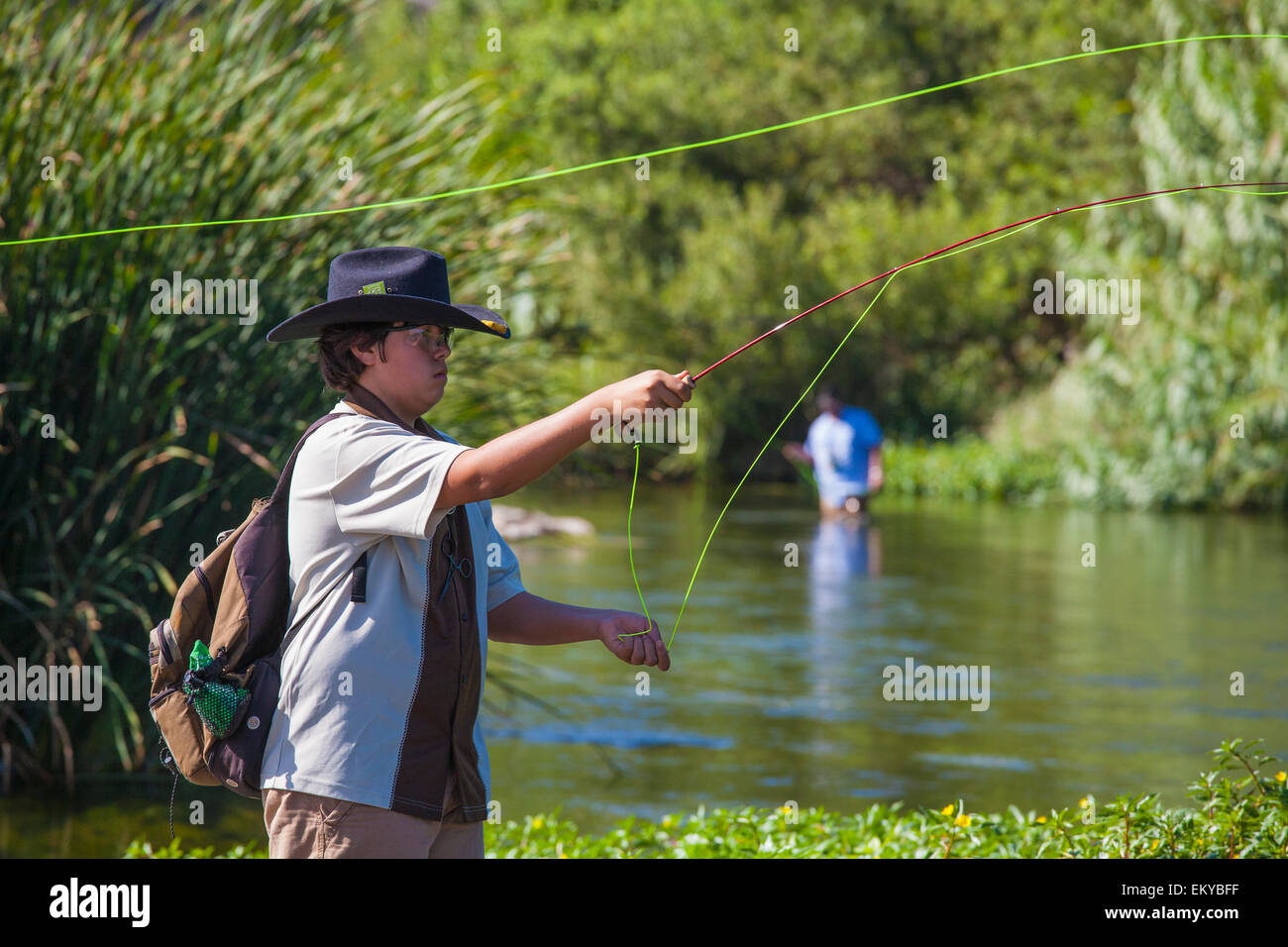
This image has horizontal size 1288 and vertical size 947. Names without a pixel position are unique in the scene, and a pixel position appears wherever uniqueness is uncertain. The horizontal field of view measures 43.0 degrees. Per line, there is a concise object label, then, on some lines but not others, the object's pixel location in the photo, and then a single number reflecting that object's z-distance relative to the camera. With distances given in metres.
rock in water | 19.20
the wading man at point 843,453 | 16.89
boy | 3.14
